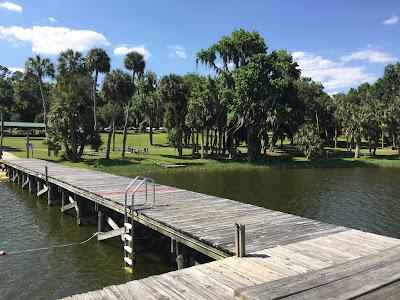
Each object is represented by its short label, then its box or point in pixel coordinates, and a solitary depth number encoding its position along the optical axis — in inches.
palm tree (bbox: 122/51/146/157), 2888.8
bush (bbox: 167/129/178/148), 2876.0
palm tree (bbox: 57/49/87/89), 2551.7
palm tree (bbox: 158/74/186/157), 2349.9
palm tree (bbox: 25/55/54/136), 2551.7
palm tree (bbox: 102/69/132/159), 2095.2
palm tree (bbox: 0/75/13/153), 2479.1
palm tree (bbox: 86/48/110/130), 2403.2
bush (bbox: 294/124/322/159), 2578.7
